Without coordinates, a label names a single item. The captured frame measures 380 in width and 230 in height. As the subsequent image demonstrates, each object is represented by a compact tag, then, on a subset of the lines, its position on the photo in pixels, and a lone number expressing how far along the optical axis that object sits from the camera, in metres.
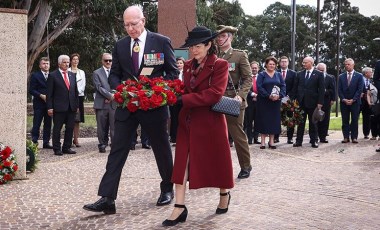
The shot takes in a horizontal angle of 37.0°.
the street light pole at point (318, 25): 30.02
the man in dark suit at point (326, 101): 13.77
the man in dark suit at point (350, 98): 13.92
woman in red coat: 5.42
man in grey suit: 11.26
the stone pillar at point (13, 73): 7.66
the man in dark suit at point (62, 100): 11.26
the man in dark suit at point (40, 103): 12.34
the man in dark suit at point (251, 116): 13.31
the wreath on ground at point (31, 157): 8.47
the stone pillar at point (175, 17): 15.84
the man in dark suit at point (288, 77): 13.52
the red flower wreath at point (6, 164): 7.55
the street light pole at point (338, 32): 35.89
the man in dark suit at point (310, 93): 12.91
